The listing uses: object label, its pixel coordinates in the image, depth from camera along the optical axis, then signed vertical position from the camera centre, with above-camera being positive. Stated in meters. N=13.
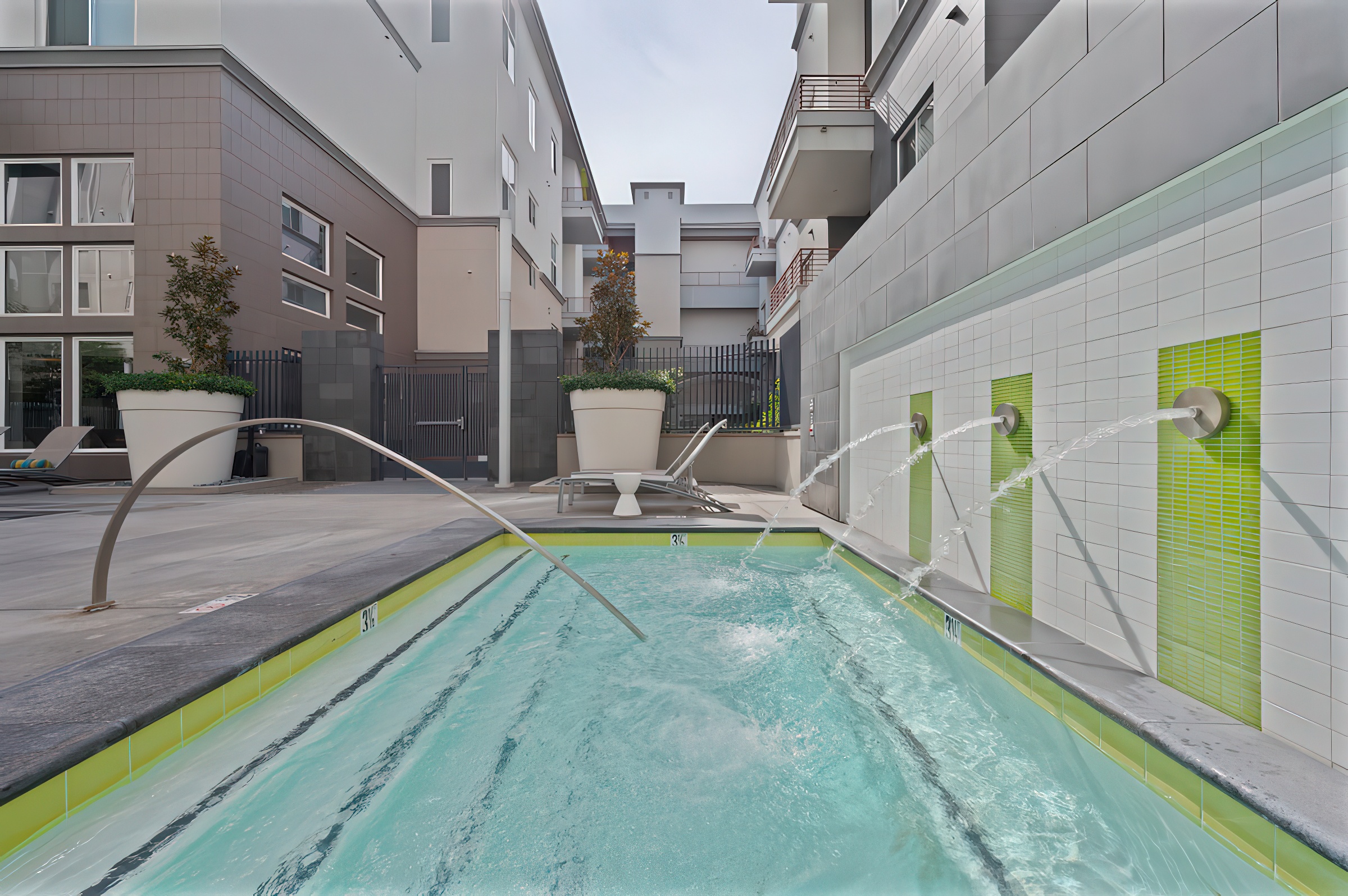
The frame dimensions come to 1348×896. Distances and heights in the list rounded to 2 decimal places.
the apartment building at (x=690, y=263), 21.33 +6.86
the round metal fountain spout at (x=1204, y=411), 1.62 +0.09
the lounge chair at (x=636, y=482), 5.77 -0.46
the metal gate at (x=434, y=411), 10.94 +0.55
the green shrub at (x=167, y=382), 7.69 +0.78
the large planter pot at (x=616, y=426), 8.26 +0.20
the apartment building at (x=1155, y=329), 1.37 +0.40
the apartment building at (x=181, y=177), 9.42 +4.78
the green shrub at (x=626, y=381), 8.22 +0.87
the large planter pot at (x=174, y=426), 7.82 +0.16
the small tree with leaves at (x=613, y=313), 8.79 +1.99
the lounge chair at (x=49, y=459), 8.16 -0.32
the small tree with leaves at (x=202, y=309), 8.47 +1.97
